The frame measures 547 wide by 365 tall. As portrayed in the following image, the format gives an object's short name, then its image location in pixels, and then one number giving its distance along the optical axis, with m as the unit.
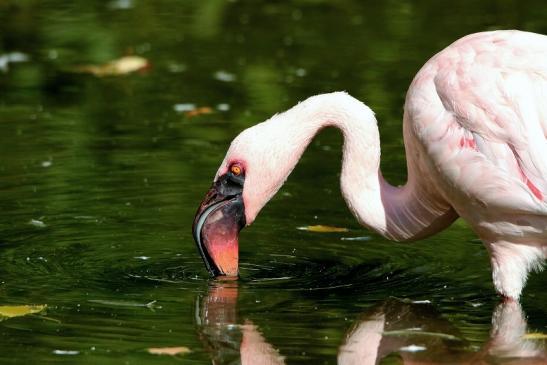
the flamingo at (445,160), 13.34
